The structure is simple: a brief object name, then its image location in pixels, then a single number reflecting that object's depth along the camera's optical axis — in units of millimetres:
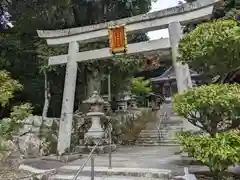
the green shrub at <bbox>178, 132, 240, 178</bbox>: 4715
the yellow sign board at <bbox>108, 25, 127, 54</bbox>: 9742
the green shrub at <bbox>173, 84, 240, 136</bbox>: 4953
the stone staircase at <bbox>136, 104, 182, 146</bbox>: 13807
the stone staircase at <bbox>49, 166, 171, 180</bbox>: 6591
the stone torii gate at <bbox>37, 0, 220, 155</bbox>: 9016
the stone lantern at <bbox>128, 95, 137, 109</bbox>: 21281
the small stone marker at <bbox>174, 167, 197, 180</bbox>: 5566
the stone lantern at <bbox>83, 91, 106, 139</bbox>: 11242
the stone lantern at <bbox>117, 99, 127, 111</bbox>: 19475
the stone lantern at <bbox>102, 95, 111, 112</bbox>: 15559
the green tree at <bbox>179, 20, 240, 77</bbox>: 5508
